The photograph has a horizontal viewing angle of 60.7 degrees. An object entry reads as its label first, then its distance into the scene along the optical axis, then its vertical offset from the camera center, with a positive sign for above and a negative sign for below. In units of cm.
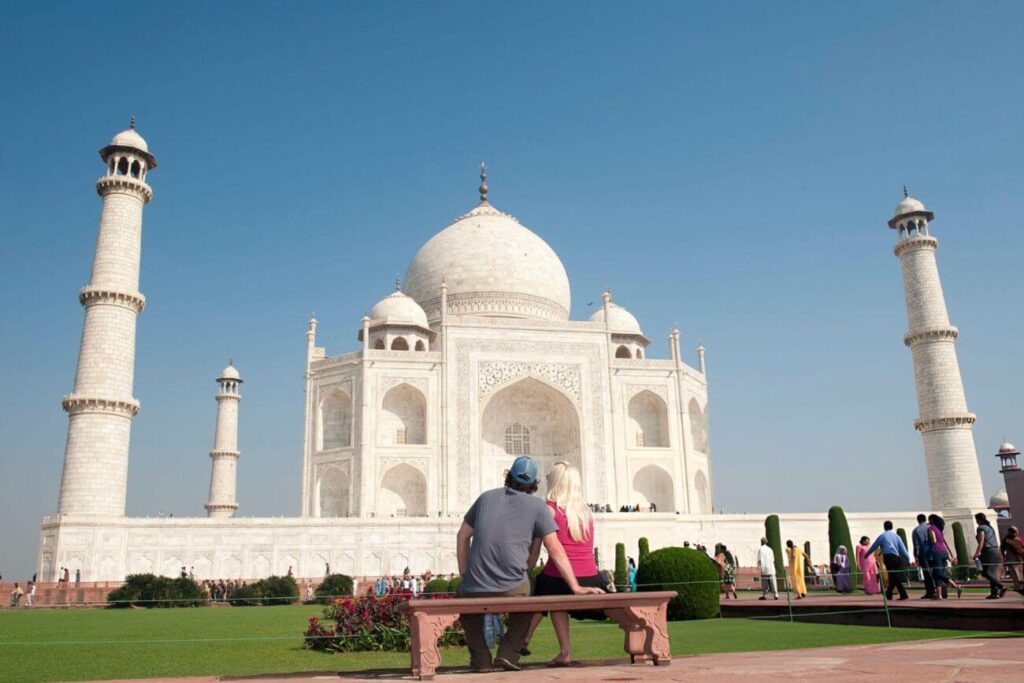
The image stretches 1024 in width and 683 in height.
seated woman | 462 +27
